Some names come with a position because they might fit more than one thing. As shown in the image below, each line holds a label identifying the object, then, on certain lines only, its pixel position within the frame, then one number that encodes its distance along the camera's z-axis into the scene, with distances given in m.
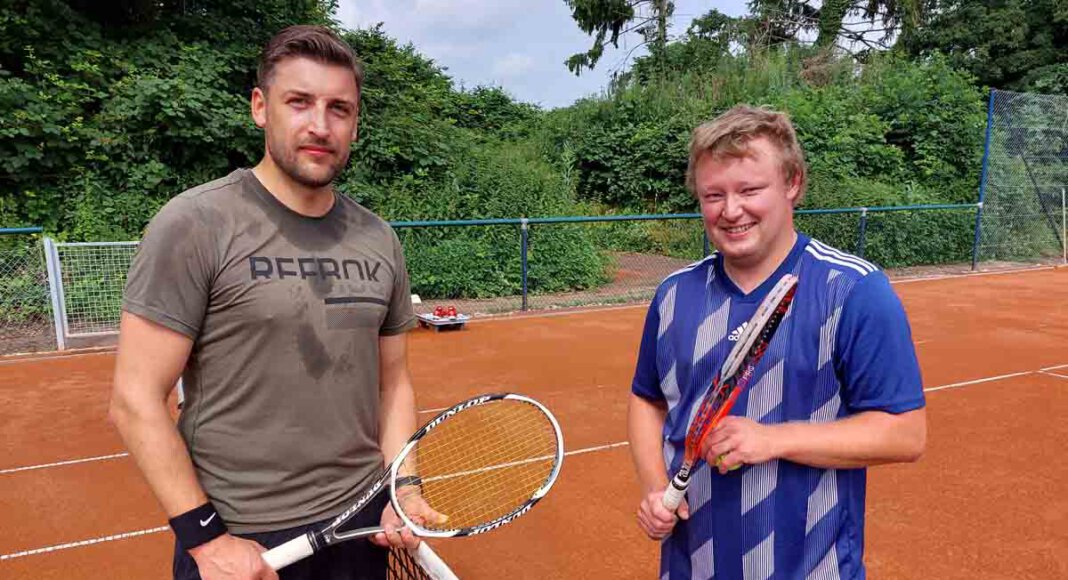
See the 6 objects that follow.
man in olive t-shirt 1.54
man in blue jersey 1.50
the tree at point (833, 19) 28.50
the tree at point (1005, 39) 26.30
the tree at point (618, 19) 24.83
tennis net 1.66
